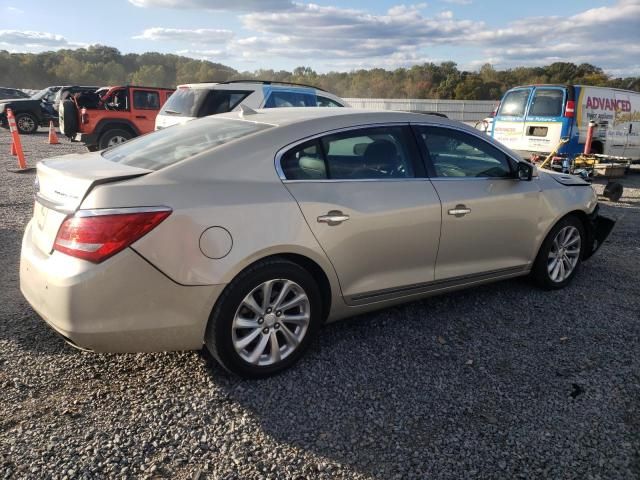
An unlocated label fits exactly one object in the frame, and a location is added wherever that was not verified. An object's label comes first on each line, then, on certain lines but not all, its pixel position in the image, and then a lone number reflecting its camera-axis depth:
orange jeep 12.90
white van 10.86
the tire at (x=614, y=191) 8.78
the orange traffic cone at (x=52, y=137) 16.55
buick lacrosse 2.66
